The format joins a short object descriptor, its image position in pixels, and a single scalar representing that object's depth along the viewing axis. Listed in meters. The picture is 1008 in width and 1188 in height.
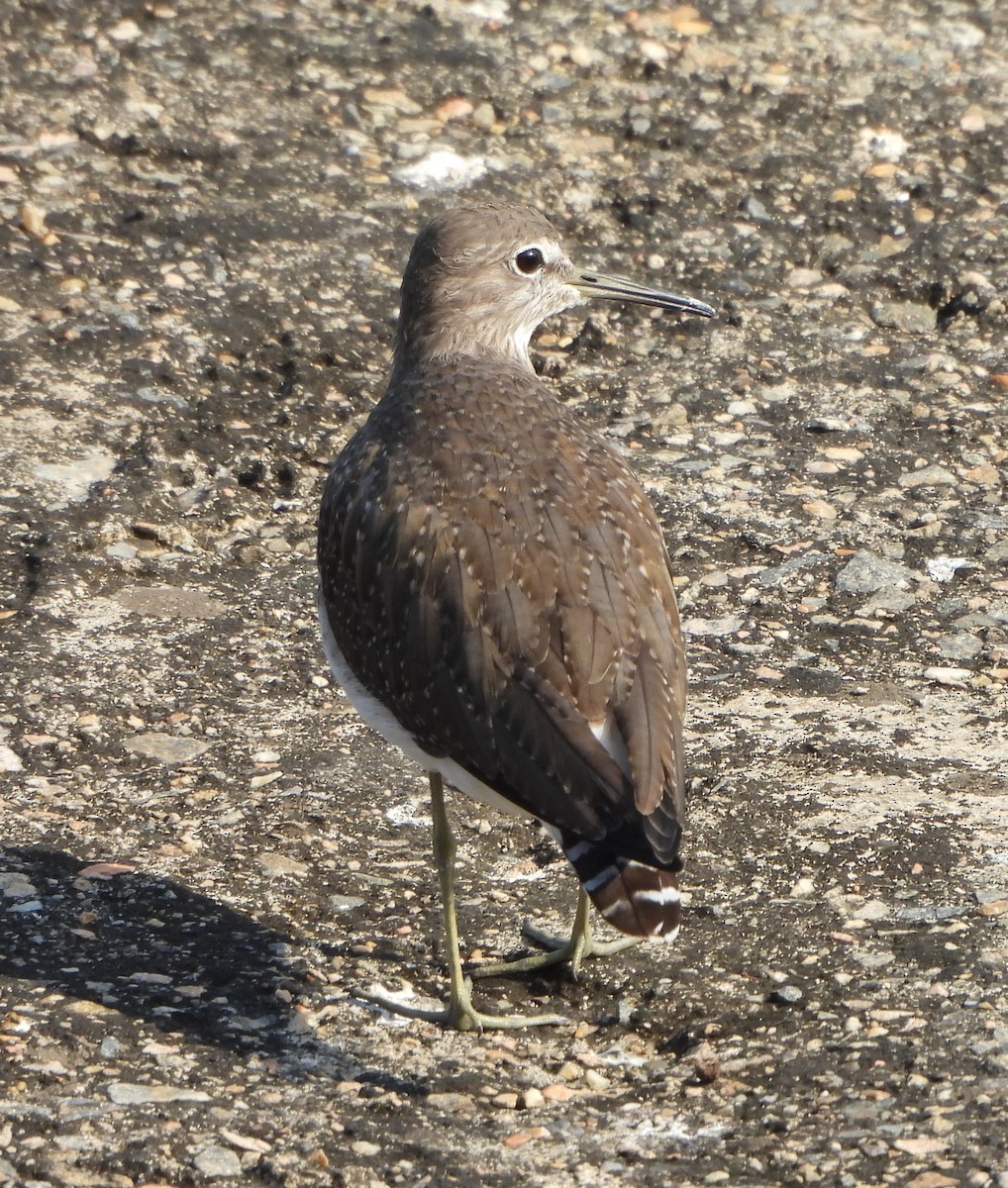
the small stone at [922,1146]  7.90
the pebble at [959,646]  12.80
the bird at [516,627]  8.70
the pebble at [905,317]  16.67
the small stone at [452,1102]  8.58
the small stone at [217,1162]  7.82
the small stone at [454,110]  18.16
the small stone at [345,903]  10.37
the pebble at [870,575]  13.59
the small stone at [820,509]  14.44
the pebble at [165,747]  11.66
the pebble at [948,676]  12.53
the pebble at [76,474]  13.95
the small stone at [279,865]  10.61
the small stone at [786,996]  9.32
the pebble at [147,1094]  8.27
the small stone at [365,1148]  8.08
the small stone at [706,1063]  8.73
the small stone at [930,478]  14.84
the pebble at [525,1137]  8.23
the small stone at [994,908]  9.84
